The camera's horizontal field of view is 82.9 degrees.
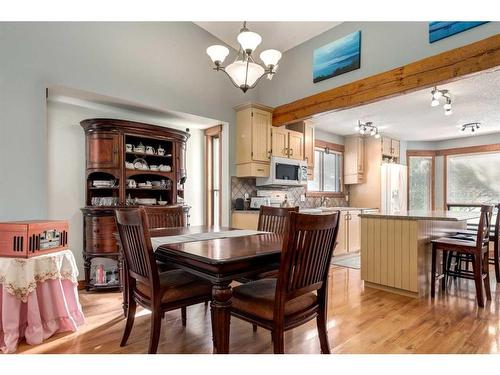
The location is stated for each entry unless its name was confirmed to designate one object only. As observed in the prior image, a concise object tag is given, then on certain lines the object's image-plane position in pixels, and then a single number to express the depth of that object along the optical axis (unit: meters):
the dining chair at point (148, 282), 1.66
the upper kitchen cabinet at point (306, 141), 4.72
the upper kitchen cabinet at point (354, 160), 6.20
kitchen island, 2.93
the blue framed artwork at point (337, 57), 3.33
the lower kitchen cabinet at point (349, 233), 4.96
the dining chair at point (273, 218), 2.59
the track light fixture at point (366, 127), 5.04
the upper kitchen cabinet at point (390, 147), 6.25
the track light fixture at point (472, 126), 5.36
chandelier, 2.04
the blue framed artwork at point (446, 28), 2.49
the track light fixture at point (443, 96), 3.47
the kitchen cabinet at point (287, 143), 4.40
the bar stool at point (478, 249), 2.73
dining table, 1.43
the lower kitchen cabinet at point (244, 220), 3.92
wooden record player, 2.00
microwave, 4.27
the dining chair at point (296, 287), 1.45
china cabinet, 3.13
